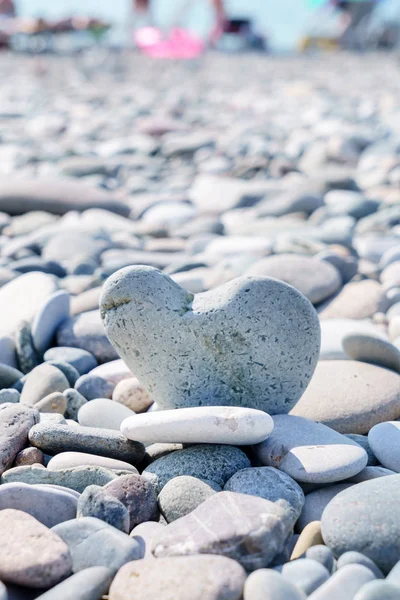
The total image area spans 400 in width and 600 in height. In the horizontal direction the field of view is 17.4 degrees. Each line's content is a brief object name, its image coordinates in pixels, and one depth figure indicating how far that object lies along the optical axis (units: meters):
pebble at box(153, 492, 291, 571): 0.56
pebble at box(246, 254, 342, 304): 0.91
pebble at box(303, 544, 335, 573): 0.56
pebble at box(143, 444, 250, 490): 0.62
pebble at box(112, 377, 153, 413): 0.73
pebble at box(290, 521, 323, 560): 0.58
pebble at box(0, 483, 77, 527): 0.59
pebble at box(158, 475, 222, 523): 0.60
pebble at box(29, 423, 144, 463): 0.64
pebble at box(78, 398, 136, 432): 0.69
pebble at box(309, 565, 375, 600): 0.53
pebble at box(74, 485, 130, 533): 0.59
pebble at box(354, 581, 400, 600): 0.52
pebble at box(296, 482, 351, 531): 0.60
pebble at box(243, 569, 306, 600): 0.53
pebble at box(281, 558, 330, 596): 0.55
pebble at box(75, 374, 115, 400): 0.74
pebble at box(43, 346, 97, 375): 0.79
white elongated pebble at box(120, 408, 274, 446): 0.62
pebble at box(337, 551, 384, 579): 0.55
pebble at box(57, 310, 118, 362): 0.81
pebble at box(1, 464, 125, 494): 0.62
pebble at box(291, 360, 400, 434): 0.69
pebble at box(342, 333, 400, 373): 0.75
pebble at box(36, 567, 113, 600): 0.54
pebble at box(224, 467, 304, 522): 0.60
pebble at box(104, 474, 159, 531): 0.60
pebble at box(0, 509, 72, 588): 0.55
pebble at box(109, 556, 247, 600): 0.53
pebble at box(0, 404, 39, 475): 0.64
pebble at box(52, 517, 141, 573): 0.56
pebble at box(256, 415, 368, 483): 0.61
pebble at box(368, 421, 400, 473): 0.64
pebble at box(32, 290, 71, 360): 0.81
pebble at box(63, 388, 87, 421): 0.71
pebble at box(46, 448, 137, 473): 0.63
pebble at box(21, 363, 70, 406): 0.73
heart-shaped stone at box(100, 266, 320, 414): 0.66
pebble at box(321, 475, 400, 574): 0.56
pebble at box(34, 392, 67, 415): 0.70
